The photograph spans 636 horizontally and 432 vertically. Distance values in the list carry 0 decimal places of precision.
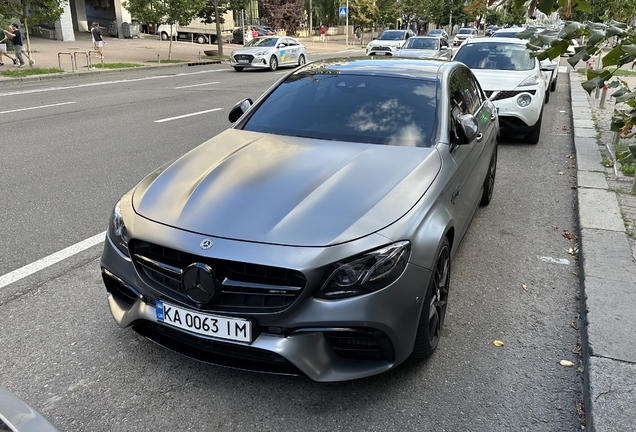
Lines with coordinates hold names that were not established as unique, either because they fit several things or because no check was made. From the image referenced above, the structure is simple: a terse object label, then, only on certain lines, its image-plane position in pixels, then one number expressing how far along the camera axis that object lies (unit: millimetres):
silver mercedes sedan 2568
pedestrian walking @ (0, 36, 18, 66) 21050
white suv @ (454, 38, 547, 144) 8789
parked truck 44219
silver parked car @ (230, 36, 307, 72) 23594
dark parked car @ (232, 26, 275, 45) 45656
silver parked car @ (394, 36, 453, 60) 21391
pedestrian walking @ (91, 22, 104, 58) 25891
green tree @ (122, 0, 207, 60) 26672
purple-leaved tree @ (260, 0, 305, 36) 52750
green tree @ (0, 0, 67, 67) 19281
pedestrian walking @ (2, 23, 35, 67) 20172
